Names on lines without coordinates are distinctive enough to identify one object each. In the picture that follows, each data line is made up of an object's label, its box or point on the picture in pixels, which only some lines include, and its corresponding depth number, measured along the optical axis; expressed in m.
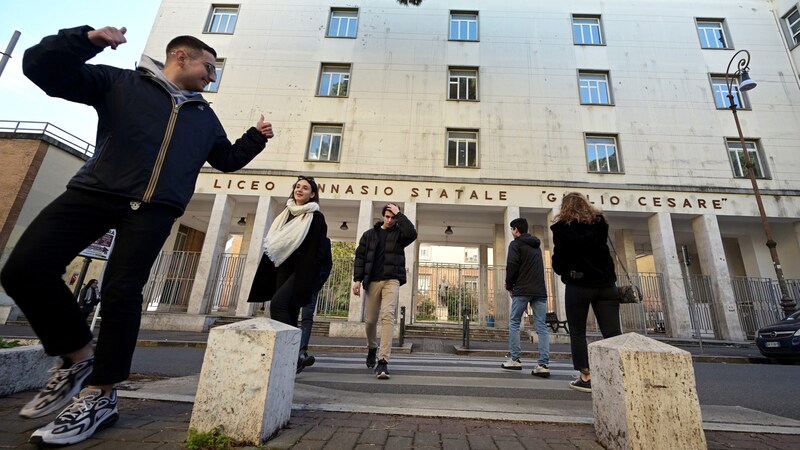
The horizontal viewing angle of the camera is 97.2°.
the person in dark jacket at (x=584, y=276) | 3.90
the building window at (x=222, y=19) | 17.14
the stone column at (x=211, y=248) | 12.88
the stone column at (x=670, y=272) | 12.75
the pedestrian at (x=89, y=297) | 10.66
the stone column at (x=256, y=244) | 13.03
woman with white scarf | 3.59
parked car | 8.19
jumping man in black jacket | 1.88
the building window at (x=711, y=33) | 16.44
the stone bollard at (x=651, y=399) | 1.89
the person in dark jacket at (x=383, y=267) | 4.59
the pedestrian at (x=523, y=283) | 5.23
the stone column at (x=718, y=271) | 12.68
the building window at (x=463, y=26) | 16.95
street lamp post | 11.18
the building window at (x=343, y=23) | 17.09
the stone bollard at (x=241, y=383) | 1.95
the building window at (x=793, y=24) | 16.06
